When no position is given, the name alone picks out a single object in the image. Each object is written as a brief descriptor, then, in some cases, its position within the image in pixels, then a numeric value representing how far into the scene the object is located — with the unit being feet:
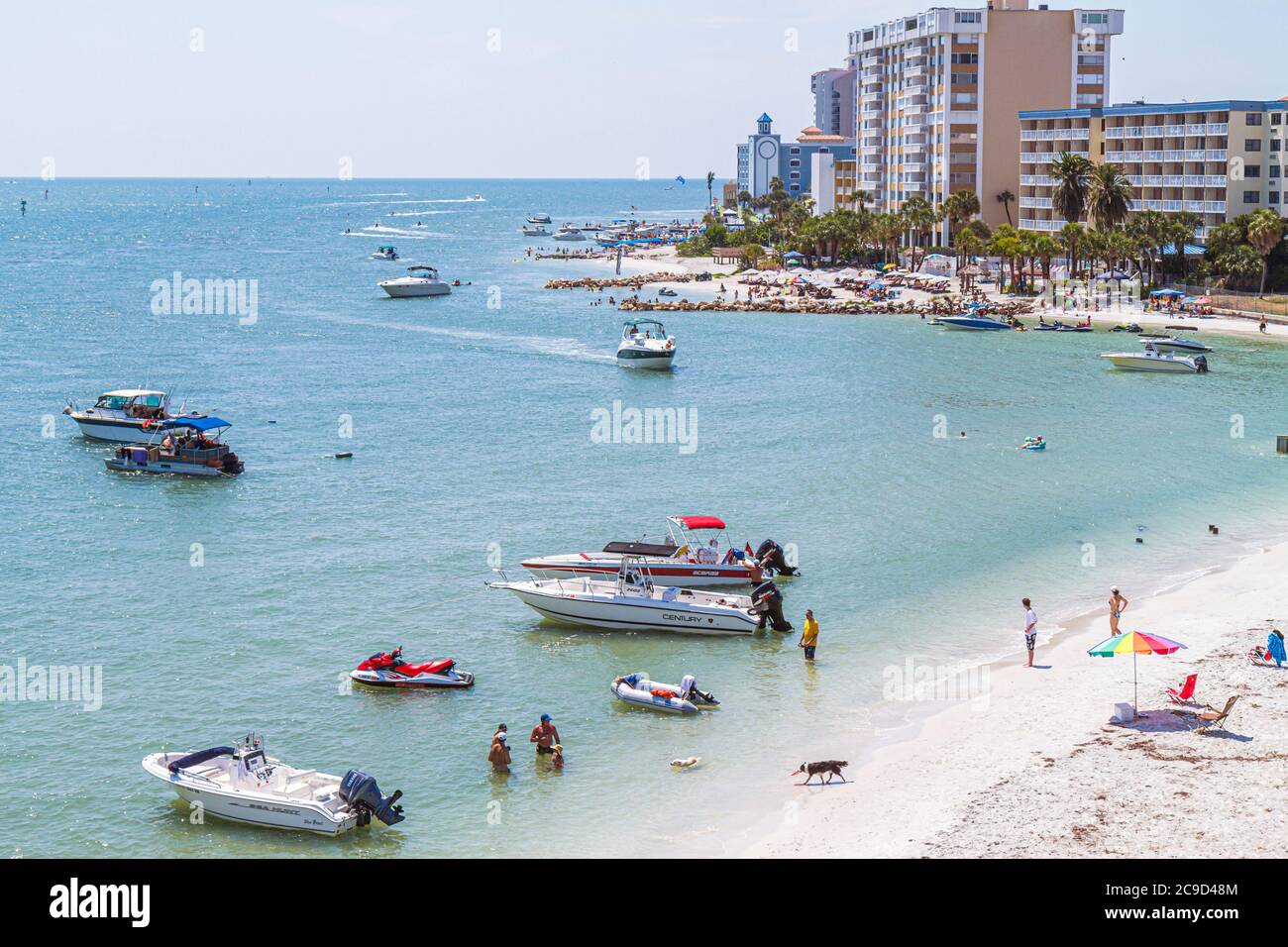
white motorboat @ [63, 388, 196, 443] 232.12
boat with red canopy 139.64
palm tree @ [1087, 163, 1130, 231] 408.05
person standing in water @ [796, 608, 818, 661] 121.49
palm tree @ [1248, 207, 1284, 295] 355.56
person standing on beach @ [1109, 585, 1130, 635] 118.73
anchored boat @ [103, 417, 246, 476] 208.95
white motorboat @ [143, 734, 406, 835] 87.76
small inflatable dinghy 109.50
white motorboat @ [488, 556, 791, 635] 130.62
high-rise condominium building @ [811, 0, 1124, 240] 524.93
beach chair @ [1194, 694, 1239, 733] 93.97
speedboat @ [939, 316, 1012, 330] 380.99
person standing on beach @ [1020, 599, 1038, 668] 117.80
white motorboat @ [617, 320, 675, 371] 325.42
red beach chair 100.63
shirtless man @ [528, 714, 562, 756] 99.50
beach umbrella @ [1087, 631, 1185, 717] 98.27
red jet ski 115.65
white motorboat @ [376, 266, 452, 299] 514.27
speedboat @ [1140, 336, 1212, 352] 315.17
